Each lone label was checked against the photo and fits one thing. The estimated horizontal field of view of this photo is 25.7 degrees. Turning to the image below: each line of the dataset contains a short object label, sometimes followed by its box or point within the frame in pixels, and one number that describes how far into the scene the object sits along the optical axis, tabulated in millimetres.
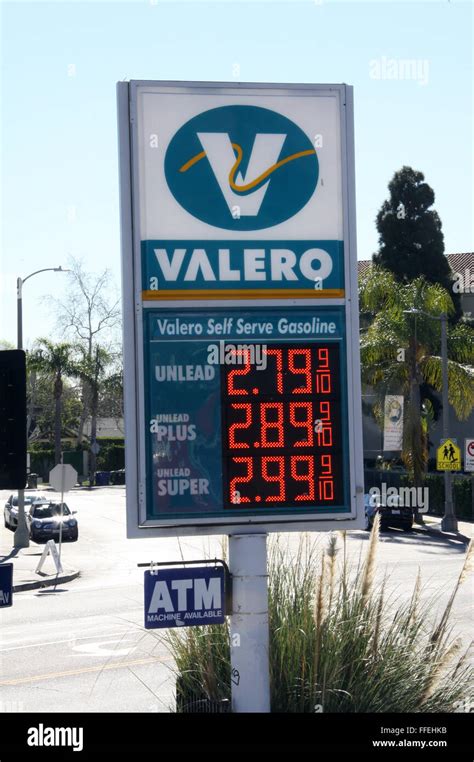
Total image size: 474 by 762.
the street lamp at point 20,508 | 31986
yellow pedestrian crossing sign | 34906
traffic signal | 6527
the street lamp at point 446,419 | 35312
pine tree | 48125
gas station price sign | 7523
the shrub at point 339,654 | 7688
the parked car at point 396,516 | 36125
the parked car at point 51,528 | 35344
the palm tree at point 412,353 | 38344
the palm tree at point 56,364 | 75375
